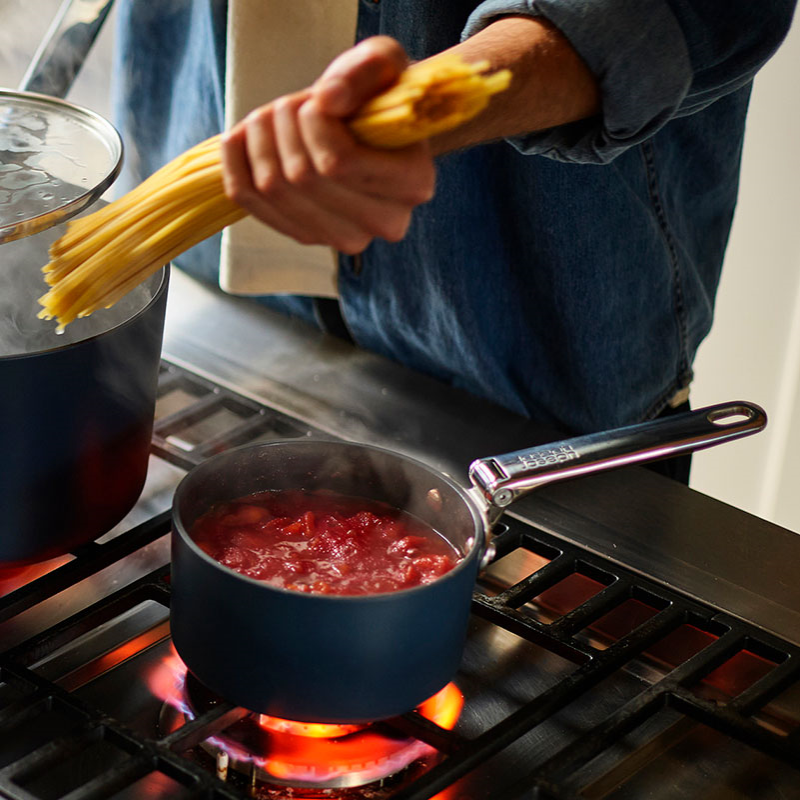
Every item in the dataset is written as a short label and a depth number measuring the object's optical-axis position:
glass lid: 1.60
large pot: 1.60
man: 1.66
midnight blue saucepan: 1.53
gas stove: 1.56
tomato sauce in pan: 1.61
